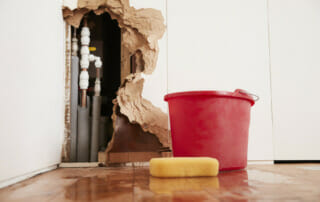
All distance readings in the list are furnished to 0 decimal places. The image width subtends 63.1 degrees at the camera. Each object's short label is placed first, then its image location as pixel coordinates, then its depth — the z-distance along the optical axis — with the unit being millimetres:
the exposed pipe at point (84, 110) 1646
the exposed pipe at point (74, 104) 1630
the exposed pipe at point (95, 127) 1634
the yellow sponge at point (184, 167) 1010
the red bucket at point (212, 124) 1220
